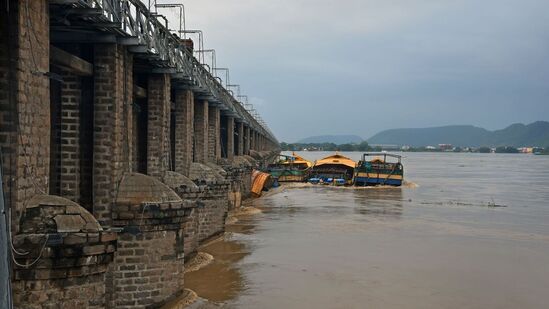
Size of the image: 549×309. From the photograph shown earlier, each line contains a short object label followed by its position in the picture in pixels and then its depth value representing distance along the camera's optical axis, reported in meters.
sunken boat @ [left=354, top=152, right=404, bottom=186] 59.56
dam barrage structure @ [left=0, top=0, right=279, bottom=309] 8.94
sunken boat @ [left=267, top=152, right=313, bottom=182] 63.14
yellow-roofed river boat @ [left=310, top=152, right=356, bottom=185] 63.94
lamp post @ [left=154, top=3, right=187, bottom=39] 19.32
